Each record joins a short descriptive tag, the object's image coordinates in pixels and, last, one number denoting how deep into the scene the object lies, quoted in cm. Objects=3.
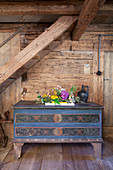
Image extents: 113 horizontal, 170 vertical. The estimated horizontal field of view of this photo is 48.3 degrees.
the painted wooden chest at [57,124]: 220
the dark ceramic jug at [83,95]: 270
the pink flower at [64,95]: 248
